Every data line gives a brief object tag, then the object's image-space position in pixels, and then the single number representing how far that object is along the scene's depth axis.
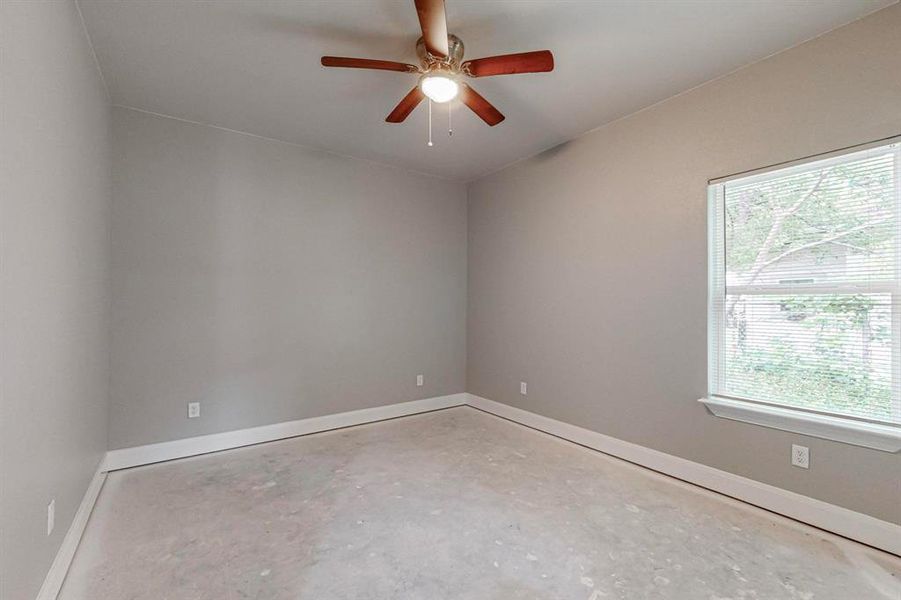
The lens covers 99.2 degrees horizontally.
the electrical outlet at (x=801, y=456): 2.14
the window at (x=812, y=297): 1.95
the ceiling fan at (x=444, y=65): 1.76
